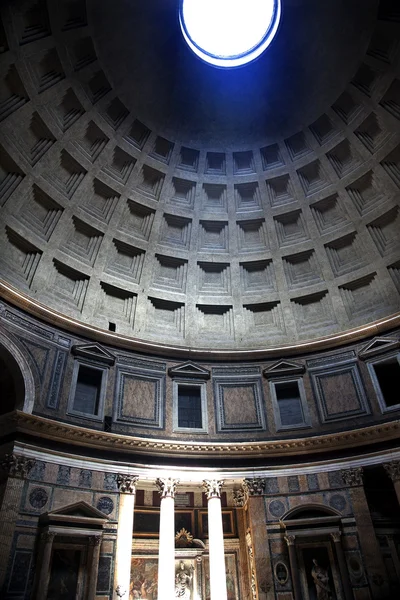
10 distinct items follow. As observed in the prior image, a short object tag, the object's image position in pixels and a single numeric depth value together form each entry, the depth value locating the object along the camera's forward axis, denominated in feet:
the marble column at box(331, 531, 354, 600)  47.16
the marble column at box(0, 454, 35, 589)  41.70
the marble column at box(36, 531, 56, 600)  41.31
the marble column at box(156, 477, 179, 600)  48.67
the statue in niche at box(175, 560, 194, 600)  55.26
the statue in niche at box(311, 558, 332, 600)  48.24
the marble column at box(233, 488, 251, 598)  56.34
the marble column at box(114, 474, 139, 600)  46.26
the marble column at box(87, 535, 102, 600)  44.16
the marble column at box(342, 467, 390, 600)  46.89
